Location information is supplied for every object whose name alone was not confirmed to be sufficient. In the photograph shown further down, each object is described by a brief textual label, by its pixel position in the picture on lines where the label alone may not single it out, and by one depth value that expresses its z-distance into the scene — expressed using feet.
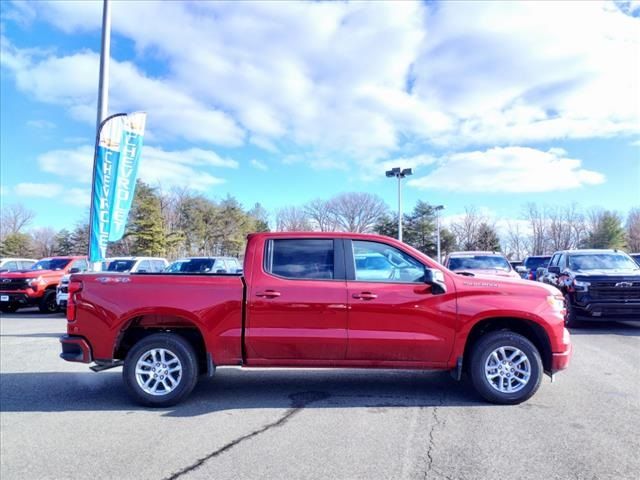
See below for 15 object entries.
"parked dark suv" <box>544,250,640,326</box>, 33.65
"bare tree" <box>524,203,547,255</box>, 195.72
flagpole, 37.82
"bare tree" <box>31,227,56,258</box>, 203.62
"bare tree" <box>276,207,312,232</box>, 172.04
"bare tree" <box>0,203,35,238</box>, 225.11
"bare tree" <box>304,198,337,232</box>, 172.55
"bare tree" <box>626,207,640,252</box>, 182.70
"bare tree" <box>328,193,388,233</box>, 175.83
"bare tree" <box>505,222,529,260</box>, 202.39
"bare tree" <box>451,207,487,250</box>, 203.41
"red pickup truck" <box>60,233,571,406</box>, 16.92
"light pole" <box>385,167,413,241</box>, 99.50
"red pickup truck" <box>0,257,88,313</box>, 50.85
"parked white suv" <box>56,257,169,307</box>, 53.62
